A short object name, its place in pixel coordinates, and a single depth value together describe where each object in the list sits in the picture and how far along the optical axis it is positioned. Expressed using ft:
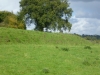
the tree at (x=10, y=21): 178.60
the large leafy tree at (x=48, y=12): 179.93
